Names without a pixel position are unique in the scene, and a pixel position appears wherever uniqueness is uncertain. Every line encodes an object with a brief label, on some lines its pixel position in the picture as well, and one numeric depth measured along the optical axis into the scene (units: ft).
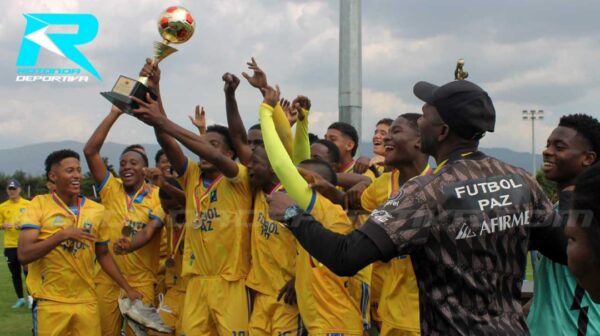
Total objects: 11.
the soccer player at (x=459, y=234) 9.63
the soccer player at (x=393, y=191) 16.44
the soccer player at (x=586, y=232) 7.00
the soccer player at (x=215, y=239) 22.11
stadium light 235.81
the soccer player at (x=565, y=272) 13.41
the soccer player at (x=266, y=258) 20.98
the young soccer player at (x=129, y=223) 26.73
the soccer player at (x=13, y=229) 46.34
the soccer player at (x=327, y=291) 17.47
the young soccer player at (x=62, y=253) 22.65
